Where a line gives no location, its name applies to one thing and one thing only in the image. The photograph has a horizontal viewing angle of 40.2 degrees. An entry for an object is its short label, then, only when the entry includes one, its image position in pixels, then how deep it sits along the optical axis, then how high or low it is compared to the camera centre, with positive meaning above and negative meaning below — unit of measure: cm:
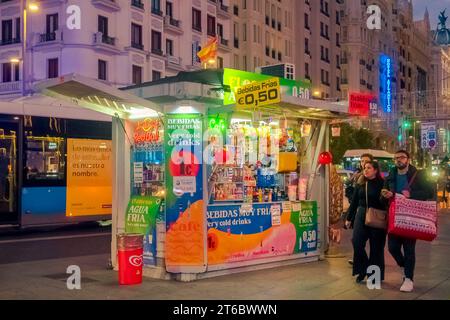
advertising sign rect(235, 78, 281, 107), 859 +112
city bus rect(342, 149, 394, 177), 3947 +97
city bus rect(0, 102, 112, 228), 1625 +22
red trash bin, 865 -118
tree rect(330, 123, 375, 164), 5153 +280
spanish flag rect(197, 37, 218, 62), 1055 +208
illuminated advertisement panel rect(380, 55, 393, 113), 7488 +1211
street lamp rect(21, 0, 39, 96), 2751 +653
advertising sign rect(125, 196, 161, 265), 953 -74
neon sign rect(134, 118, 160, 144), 978 +67
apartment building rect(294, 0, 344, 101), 6303 +1378
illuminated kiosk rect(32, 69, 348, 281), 913 +3
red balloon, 1103 +26
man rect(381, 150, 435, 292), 830 -25
